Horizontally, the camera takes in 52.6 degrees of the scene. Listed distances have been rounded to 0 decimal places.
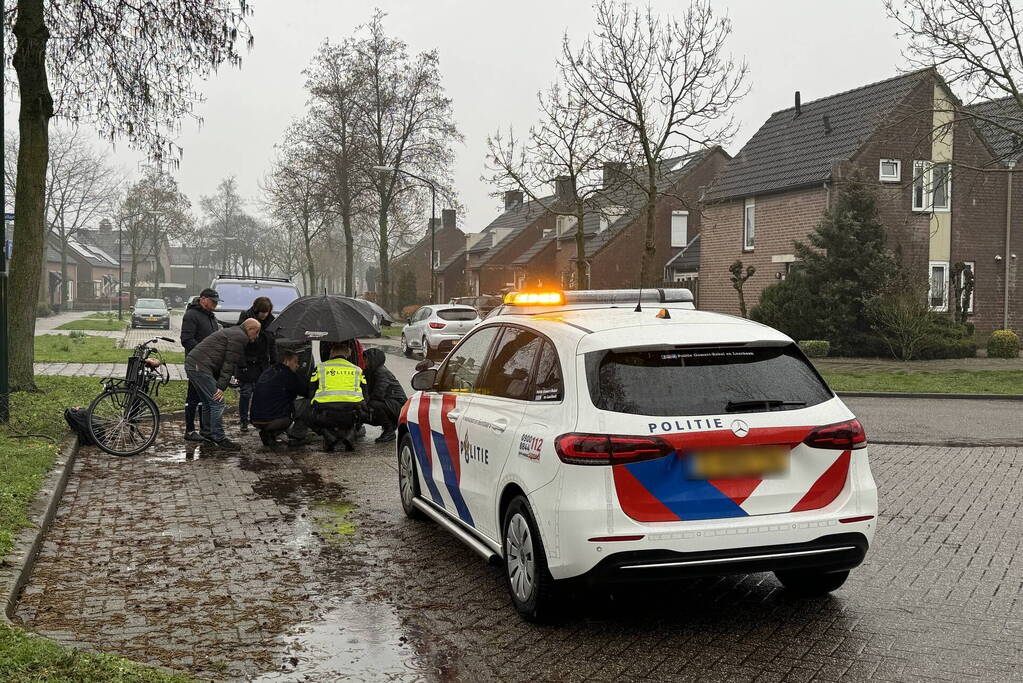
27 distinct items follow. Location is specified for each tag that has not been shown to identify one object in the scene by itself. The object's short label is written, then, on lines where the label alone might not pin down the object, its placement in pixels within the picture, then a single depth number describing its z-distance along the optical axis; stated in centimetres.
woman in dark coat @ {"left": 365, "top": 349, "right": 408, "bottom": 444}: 1177
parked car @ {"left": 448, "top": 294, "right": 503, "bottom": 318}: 4019
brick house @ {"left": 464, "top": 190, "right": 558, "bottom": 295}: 6322
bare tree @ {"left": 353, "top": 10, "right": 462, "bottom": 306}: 5038
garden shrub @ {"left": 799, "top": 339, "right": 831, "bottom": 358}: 2605
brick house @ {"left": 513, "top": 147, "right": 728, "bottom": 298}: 4691
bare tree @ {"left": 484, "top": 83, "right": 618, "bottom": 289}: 3058
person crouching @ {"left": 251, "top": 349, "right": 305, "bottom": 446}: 1143
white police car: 475
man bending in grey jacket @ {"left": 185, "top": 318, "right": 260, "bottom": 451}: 1110
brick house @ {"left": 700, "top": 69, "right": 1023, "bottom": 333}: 3136
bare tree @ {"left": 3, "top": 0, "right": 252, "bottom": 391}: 1420
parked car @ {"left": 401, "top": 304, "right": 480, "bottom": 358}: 2662
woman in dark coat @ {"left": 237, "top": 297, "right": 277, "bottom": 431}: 1210
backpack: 1117
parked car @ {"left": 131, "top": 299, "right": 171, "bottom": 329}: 4619
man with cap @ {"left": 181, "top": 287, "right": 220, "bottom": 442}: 1232
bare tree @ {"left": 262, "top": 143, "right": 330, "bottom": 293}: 5122
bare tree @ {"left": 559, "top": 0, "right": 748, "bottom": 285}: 2714
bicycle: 1080
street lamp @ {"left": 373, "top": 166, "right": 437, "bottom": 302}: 4200
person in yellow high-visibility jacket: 1098
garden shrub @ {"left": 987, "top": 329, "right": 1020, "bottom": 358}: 2670
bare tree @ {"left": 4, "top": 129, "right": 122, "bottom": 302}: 6200
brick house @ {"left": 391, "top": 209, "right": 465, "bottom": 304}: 6834
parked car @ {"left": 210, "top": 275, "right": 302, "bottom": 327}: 2150
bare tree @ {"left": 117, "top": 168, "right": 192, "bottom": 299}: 6625
